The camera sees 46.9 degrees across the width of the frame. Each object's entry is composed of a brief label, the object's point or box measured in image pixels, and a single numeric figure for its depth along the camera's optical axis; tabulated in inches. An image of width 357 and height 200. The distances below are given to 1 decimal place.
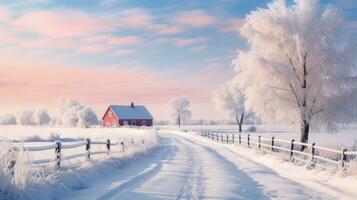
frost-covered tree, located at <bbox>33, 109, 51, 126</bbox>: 6501.0
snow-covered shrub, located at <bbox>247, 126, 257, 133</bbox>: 3690.9
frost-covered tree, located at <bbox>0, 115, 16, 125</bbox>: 7052.2
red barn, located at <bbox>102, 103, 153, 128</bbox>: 4141.2
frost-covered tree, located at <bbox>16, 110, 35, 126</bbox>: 6692.9
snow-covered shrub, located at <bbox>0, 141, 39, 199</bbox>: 352.5
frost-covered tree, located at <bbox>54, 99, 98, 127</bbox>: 5246.1
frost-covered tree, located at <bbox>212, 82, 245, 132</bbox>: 3934.5
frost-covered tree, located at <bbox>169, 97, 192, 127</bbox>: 5802.2
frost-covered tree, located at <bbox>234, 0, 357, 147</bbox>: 1130.7
